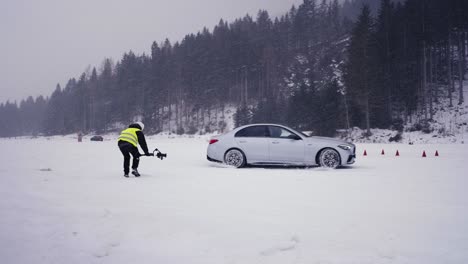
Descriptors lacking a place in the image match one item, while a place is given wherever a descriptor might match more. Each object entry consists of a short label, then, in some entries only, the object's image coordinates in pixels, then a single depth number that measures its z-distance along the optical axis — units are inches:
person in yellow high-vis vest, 312.0
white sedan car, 379.2
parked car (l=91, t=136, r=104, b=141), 1702.5
